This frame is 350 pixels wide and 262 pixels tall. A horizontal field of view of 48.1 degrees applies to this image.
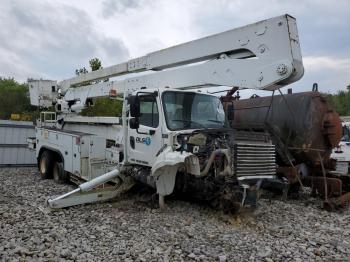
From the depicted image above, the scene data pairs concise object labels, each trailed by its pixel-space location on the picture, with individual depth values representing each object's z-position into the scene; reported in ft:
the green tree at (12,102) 103.86
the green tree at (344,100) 155.81
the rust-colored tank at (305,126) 28.89
